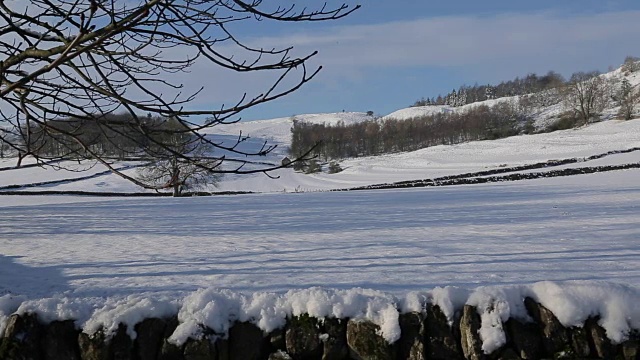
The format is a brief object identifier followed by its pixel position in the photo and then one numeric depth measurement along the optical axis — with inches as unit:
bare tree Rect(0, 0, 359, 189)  84.5
